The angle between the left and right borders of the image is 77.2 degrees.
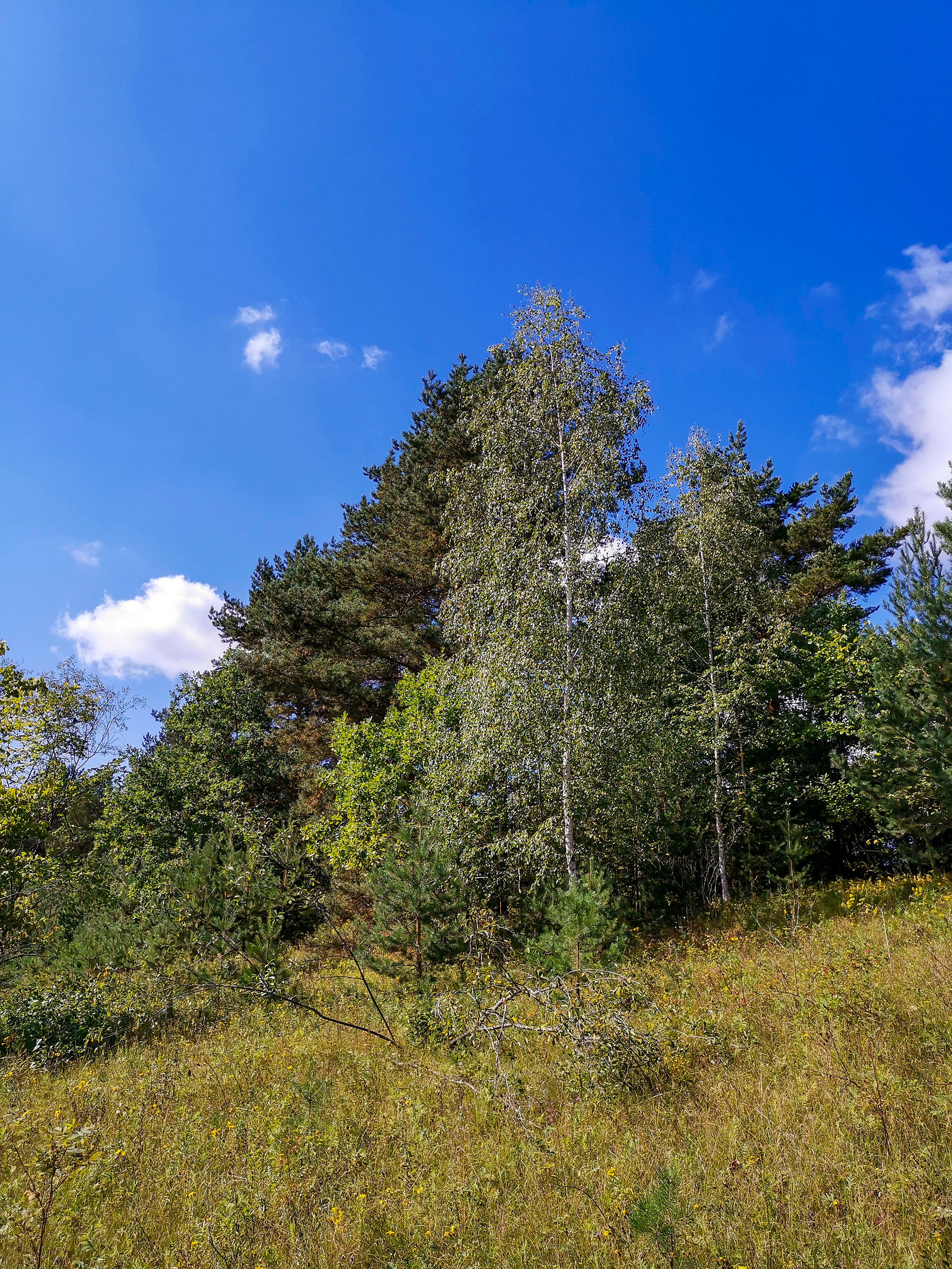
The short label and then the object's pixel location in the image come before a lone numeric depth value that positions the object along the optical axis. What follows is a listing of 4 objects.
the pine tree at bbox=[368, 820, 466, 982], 9.12
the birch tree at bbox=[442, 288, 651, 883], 9.77
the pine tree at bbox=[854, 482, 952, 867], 9.83
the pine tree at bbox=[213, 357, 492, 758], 17.72
